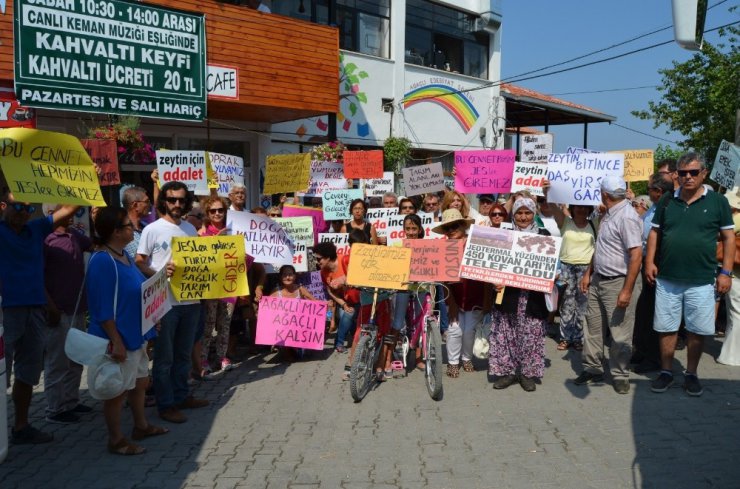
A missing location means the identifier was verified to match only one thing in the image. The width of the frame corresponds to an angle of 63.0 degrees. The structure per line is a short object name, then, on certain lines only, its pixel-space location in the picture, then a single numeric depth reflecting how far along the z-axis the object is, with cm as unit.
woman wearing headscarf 596
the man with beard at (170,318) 508
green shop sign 909
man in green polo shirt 558
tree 1878
